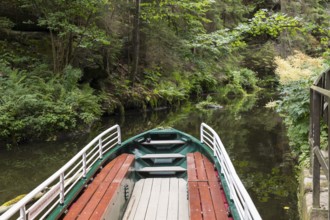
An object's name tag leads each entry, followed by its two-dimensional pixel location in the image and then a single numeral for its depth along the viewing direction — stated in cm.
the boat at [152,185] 361
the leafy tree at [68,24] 1256
